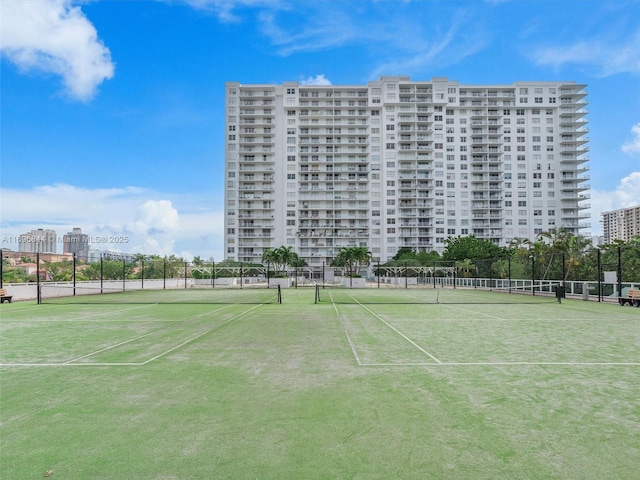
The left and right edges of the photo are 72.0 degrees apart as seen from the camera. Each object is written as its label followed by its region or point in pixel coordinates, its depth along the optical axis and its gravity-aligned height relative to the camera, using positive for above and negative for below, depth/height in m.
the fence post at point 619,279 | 25.09 -1.45
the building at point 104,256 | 33.25 +0.18
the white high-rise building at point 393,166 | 109.69 +22.96
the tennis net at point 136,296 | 26.62 -2.73
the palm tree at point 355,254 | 73.00 +0.37
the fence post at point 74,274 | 31.28 -1.19
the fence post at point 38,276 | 25.38 -1.07
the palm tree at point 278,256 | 69.56 +0.15
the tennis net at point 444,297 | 26.94 -3.01
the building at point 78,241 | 54.67 +2.14
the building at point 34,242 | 47.10 +1.90
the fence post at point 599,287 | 26.83 -2.05
